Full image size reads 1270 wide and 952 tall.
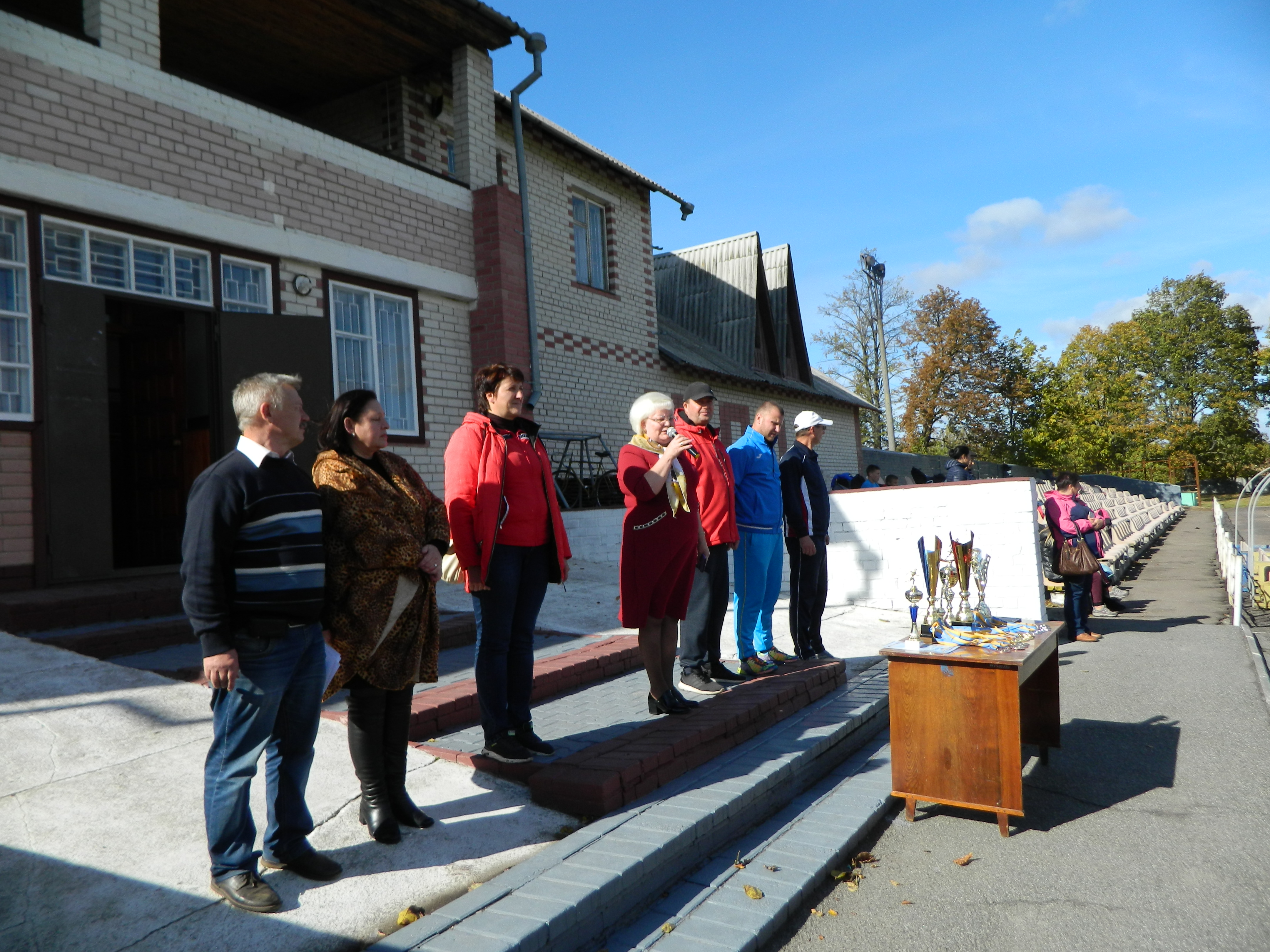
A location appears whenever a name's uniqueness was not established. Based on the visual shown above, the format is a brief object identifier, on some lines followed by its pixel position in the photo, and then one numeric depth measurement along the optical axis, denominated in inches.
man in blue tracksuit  233.3
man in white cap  255.3
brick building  258.5
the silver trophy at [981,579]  188.2
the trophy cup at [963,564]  191.0
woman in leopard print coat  127.4
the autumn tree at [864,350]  1679.4
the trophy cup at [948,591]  189.2
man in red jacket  208.1
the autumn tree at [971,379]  1609.3
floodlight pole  1369.3
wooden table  150.6
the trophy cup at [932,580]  185.6
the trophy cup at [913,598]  198.4
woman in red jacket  153.3
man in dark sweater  107.3
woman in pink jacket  358.6
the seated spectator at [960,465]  482.6
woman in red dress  181.0
